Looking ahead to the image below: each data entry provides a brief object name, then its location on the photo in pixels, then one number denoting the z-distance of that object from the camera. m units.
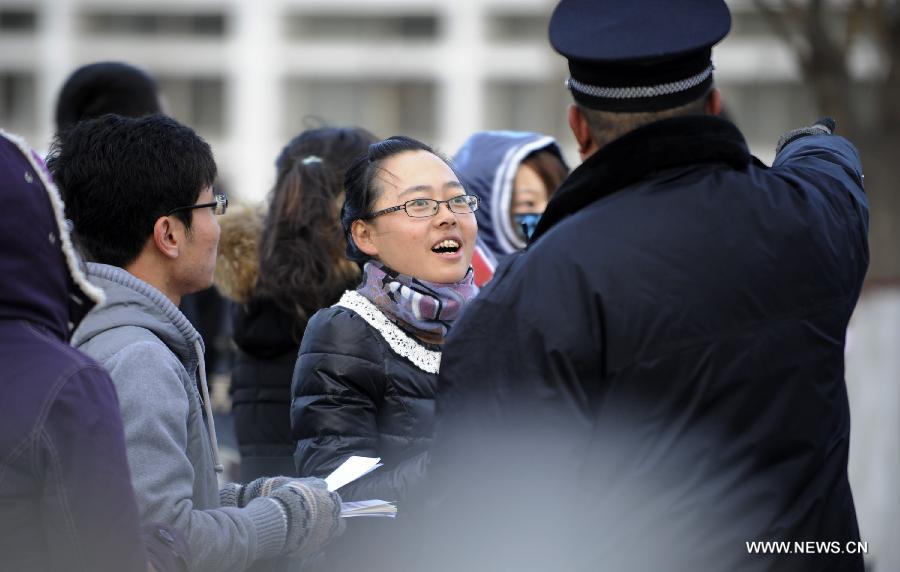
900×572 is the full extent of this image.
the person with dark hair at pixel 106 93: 11.19
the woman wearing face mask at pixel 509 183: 9.81
